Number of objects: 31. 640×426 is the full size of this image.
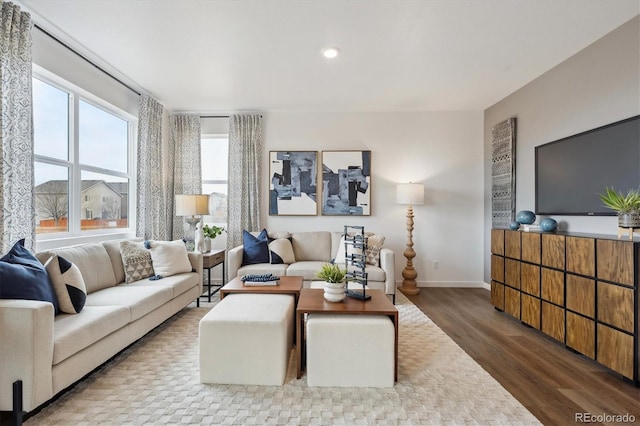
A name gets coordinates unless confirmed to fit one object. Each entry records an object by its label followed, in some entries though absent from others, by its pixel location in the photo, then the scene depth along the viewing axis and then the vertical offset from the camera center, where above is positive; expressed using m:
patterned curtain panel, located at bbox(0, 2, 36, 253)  2.17 +0.61
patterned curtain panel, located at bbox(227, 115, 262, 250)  4.63 +0.61
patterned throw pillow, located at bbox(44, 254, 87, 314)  2.09 -0.51
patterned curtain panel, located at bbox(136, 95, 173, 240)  3.89 +0.50
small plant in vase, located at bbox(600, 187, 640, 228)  2.12 +0.05
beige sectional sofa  1.59 -0.73
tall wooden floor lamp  4.26 -0.15
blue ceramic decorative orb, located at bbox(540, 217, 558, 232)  2.87 -0.10
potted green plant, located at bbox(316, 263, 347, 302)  2.25 -0.52
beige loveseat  3.66 -0.65
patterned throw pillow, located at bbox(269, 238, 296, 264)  4.02 -0.51
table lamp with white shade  3.96 +0.08
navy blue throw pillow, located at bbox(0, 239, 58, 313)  1.75 -0.40
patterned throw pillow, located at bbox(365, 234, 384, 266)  3.89 -0.46
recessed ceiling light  2.86 +1.54
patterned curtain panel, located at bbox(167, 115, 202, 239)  4.68 +0.87
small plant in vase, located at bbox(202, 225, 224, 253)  4.08 -0.29
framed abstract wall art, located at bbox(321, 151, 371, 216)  4.64 +0.46
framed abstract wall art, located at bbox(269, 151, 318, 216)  4.68 +0.46
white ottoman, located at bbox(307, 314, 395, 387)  1.96 -0.92
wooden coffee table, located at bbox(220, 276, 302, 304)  2.67 -0.68
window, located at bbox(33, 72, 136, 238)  2.80 +0.55
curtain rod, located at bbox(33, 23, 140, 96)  2.61 +1.56
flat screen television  2.41 +0.42
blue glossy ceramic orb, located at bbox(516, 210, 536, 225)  3.21 -0.03
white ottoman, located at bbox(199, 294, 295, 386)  1.97 -0.90
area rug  1.67 -1.13
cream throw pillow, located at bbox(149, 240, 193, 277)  3.25 -0.50
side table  3.77 -0.62
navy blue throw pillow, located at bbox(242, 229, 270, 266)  4.01 -0.50
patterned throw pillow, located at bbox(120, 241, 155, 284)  3.04 -0.50
